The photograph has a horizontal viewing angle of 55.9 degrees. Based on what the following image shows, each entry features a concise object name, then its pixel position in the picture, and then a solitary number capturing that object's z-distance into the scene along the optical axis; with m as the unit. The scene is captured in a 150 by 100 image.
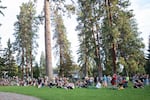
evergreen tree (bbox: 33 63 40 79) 38.73
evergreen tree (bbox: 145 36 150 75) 28.05
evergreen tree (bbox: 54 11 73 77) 28.02
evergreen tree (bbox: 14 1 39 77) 30.03
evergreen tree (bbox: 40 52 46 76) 55.81
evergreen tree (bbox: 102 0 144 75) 16.03
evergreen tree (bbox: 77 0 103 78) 19.85
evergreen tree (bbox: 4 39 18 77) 32.31
